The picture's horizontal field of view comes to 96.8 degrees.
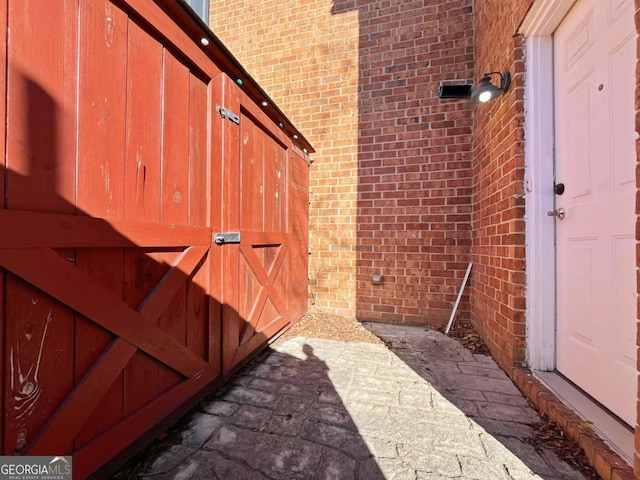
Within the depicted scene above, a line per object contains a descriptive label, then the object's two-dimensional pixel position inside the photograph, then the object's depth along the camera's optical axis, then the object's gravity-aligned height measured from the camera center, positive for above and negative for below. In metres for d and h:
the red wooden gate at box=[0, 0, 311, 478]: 1.01 +0.10
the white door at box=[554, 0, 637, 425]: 1.49 +0.28
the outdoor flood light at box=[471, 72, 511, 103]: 2.37 +1.35
